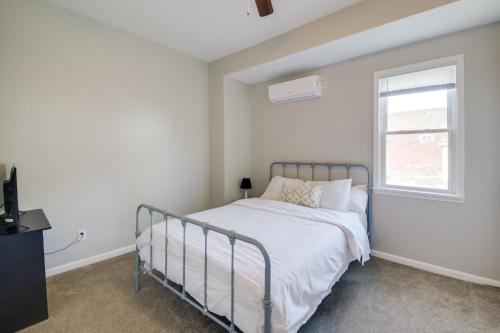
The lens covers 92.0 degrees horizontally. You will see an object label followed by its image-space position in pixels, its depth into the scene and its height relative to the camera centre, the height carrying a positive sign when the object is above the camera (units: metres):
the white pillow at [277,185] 3.33 -0.39
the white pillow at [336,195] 2.79 -0.44
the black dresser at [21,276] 1.70 -0.82
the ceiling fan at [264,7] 1.74 +1.12
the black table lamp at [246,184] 3.90 -0.40
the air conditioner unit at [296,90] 3.21 +0.96
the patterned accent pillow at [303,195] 2.92 -0.46
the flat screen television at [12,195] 1.79 -0.23
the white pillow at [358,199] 2.75 -0.49
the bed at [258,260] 1.36 -0.71
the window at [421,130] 2.45 +0.28
